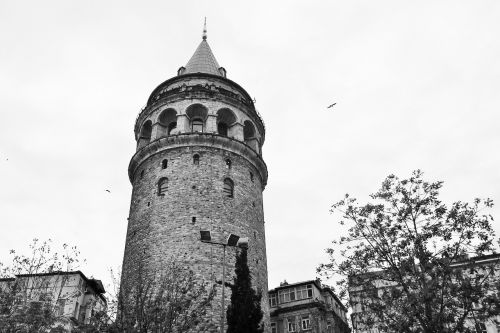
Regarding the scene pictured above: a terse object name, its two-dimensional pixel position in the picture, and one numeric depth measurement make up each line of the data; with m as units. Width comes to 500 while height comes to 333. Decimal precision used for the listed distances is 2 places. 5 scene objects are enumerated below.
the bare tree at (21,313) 16.17
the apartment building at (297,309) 37.75
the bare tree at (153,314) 16.17
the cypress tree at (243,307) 18.45
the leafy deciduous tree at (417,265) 14.70
